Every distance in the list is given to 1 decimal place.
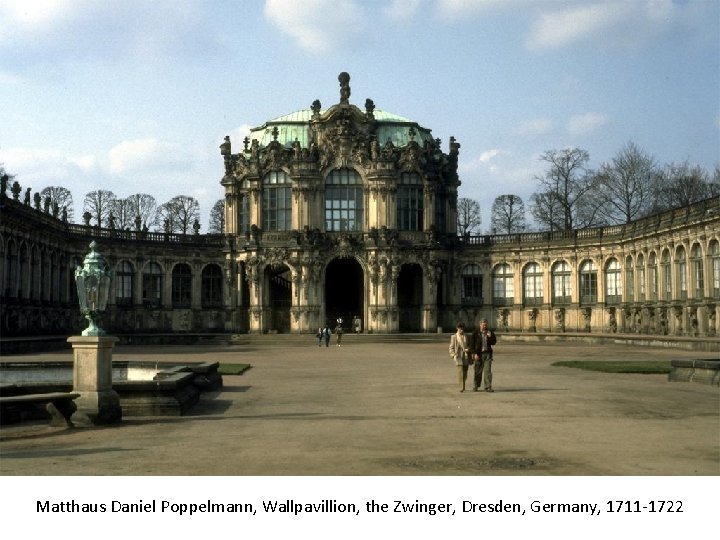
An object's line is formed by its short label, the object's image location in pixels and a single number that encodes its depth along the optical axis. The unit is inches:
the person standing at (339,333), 2615.2
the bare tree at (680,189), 3531.0
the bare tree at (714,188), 3396.2
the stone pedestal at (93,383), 784.3
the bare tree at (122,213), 4446.4
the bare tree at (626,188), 3644.2
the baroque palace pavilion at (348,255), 3041.3
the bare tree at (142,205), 4526.3
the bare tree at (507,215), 4409.5
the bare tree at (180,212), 4503.0
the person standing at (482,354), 1069.1
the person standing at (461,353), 1072.2
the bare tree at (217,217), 4611.0
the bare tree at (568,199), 3782.0
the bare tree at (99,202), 4415.6
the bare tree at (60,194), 4343.0
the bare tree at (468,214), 4598.9
